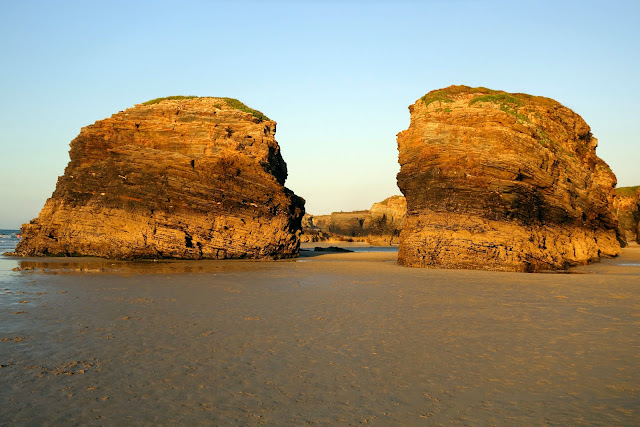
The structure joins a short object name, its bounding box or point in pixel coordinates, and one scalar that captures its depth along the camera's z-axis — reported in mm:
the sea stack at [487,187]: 23047
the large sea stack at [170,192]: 28500
